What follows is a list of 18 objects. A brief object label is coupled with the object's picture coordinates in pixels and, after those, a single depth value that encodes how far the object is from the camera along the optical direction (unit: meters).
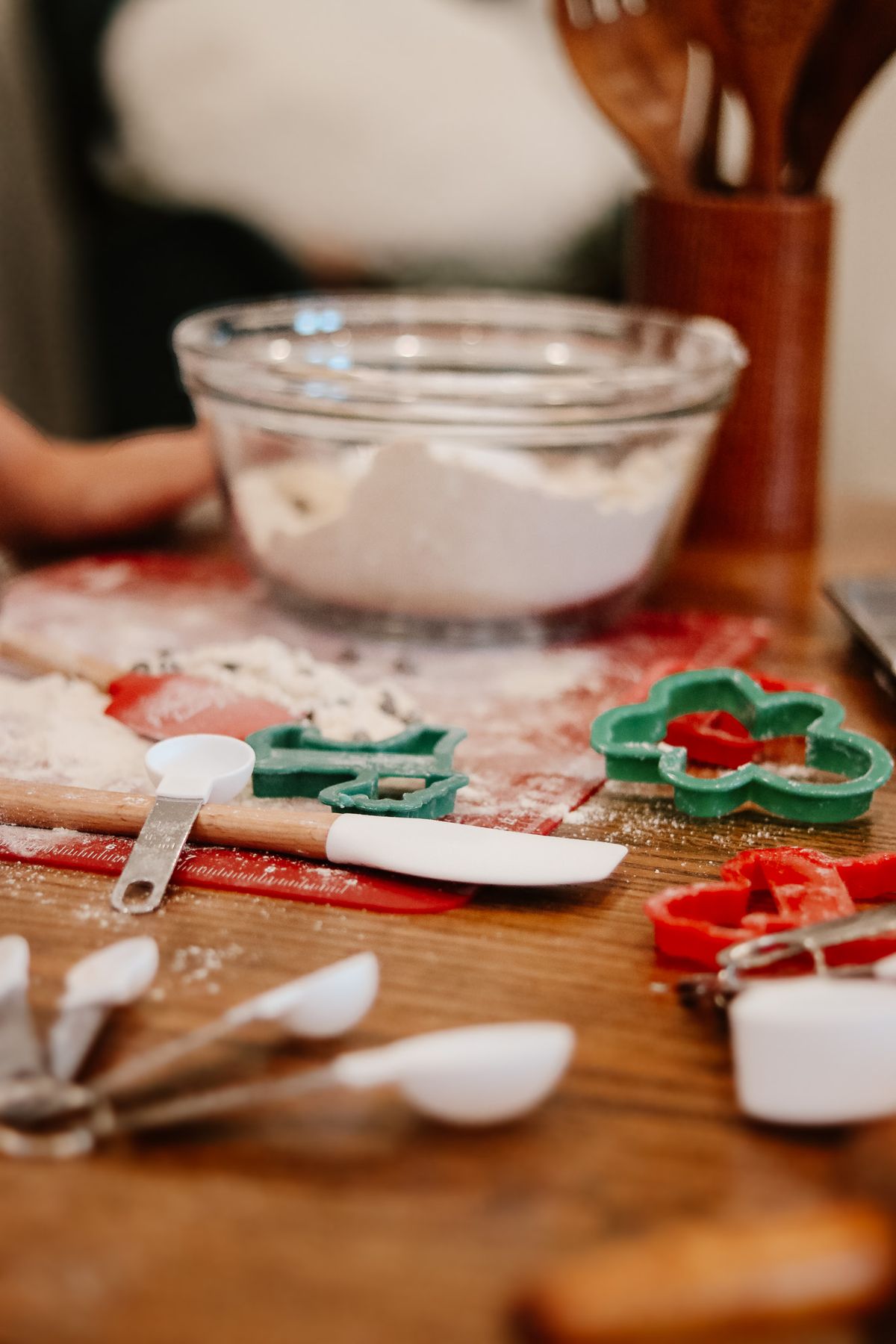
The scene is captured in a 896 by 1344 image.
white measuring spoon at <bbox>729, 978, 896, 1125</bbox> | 0.35
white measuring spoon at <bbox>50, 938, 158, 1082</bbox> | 0.37
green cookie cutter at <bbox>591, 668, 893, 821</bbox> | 0.55
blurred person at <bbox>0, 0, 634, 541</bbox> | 1.62
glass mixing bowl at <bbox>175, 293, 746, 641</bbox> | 0.75
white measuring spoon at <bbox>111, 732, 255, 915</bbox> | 0.49
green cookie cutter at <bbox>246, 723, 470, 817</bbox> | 0.54
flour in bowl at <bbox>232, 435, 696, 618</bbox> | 0.75
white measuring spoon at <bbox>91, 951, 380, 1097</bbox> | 0.36
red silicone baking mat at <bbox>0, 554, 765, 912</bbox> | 0.52
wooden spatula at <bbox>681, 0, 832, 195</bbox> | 0.86
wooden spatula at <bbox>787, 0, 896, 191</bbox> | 0.91
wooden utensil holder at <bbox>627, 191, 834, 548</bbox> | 0.98
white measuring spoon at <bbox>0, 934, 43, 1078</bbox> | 0.36
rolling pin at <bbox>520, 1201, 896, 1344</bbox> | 0.27
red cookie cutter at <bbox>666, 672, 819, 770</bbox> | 0.62
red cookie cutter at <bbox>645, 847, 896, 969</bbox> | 0.44
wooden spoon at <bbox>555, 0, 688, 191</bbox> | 0.97
